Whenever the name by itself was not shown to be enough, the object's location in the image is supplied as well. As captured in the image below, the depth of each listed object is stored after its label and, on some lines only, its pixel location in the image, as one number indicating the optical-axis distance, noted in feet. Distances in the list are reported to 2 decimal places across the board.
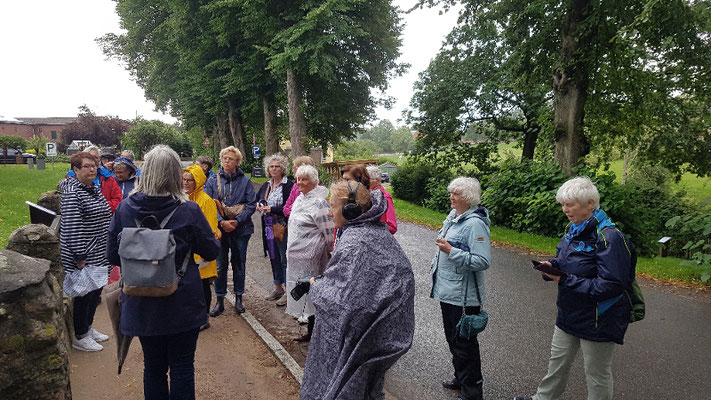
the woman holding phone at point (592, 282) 9.78
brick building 286.66
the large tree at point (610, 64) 35.42
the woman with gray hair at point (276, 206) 19.63
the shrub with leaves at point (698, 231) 24.48
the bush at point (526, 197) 36.91
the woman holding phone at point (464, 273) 11.91
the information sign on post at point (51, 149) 93.50
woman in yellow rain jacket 15.89
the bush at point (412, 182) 66.44
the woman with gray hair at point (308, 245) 15.17
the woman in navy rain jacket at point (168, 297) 9.14
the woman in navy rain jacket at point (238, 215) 19.06
